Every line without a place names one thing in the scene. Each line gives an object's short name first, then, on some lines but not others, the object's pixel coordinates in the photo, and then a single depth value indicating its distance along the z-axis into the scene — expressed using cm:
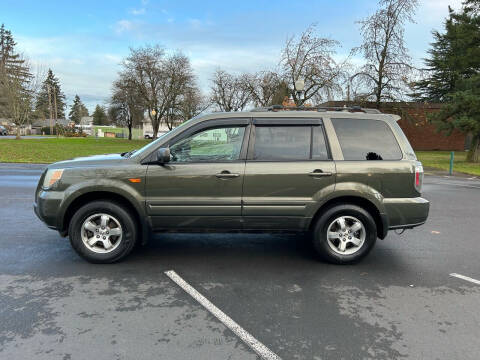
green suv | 412
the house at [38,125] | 8854
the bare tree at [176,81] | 4369
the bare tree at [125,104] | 4466
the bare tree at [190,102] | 4462
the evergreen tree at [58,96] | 10344
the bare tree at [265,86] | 2852
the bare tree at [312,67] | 2664
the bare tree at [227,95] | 5150
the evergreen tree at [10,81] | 3697
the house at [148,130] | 8258
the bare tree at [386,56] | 2281
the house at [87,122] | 9984
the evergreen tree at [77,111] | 12438
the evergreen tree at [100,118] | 10944
